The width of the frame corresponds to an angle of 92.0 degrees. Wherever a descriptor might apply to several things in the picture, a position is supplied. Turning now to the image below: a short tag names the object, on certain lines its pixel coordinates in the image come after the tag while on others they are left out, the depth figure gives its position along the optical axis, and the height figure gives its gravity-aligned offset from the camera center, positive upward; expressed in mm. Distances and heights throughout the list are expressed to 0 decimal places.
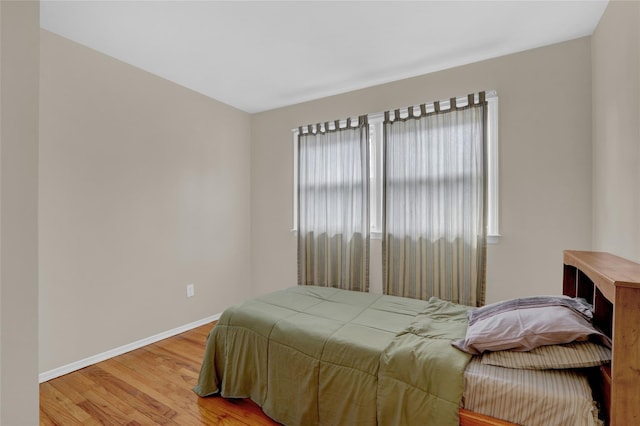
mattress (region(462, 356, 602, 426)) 1127 -706
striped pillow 1188 -577
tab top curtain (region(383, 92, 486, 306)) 2570 +110
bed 1099 -704
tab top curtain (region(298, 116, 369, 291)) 3123 +96
